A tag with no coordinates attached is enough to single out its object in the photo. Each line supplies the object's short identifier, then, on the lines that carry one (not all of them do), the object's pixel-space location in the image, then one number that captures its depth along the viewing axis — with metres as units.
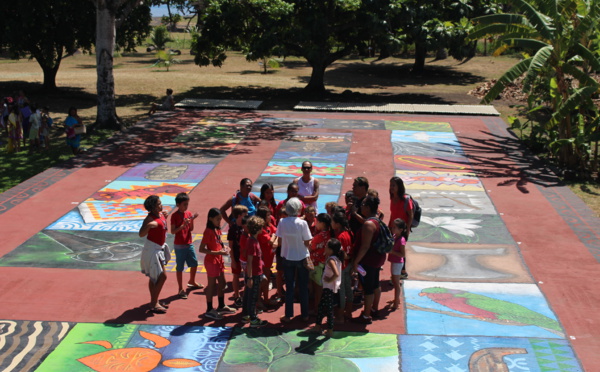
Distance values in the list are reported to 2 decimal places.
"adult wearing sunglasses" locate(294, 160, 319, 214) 10.94
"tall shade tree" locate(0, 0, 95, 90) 25.12
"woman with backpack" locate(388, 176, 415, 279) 9.75
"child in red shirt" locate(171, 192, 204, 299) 9.05
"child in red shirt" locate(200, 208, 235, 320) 8.74
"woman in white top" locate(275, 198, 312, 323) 8.42
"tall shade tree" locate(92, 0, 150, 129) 20.92
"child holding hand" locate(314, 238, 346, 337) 8.09
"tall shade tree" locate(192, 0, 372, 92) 26.66
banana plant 15.91
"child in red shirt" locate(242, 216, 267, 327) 8.34
